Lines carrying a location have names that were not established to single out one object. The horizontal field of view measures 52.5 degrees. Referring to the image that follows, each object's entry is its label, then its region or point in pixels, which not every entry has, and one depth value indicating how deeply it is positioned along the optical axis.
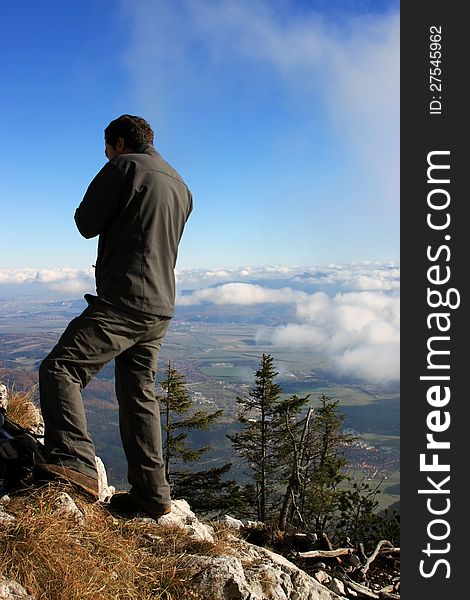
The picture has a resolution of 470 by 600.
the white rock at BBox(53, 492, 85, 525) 3.25
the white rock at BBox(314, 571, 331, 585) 3.82
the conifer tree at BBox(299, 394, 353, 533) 15.18
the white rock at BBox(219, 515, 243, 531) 4.67
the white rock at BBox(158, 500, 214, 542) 3.78
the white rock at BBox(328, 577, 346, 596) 3.69
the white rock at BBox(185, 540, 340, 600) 3.00
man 3.49
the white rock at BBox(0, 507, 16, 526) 2.94
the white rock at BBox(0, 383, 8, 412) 5.86
